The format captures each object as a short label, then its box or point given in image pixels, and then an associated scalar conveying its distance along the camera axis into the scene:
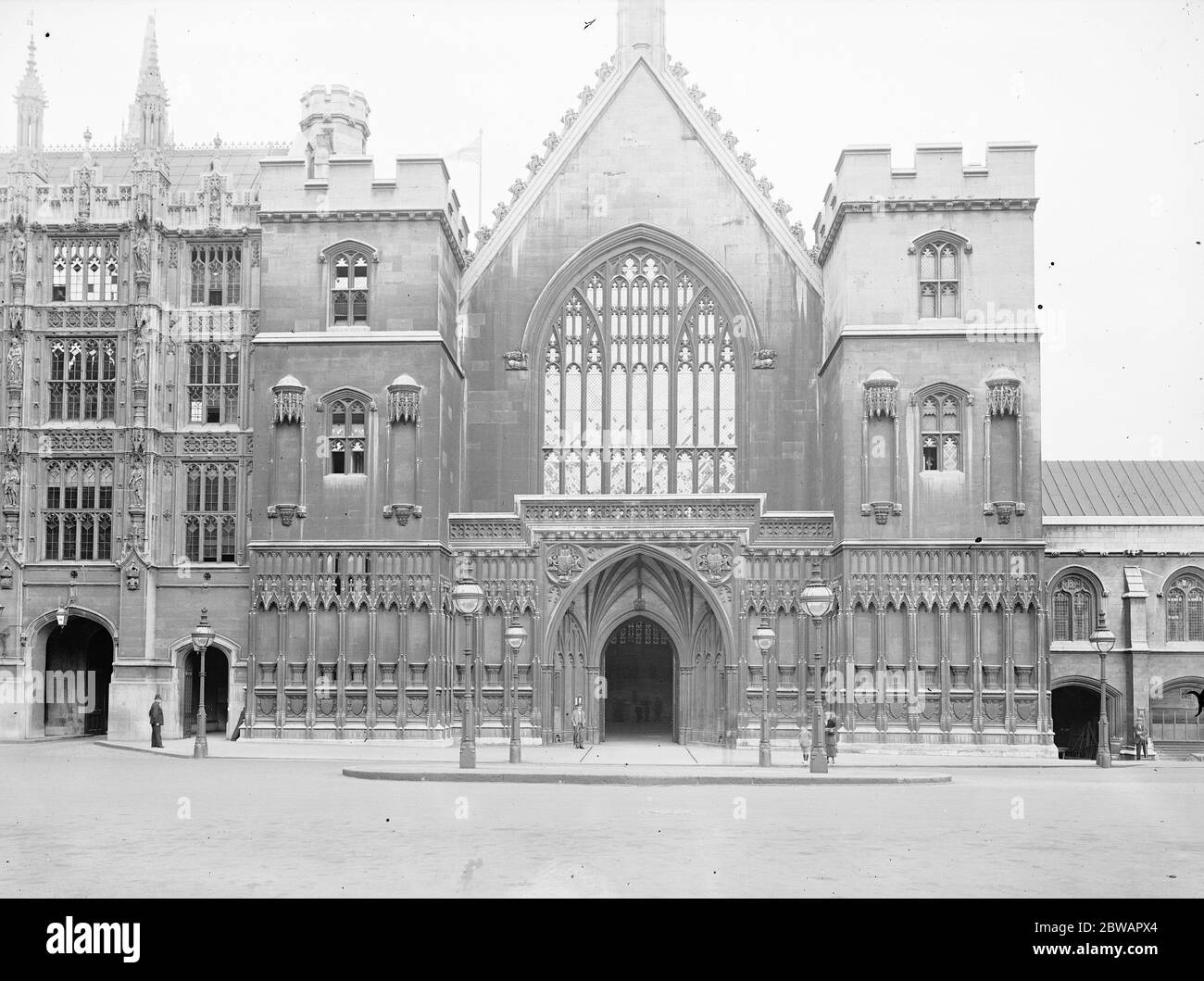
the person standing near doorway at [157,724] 37.47
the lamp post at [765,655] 31.81
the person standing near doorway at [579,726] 38.22
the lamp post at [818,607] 29.08
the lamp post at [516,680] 30.47
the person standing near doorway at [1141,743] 41.06
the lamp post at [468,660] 29.11
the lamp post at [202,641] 34.00
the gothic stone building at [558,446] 37.12
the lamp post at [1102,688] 34.47
